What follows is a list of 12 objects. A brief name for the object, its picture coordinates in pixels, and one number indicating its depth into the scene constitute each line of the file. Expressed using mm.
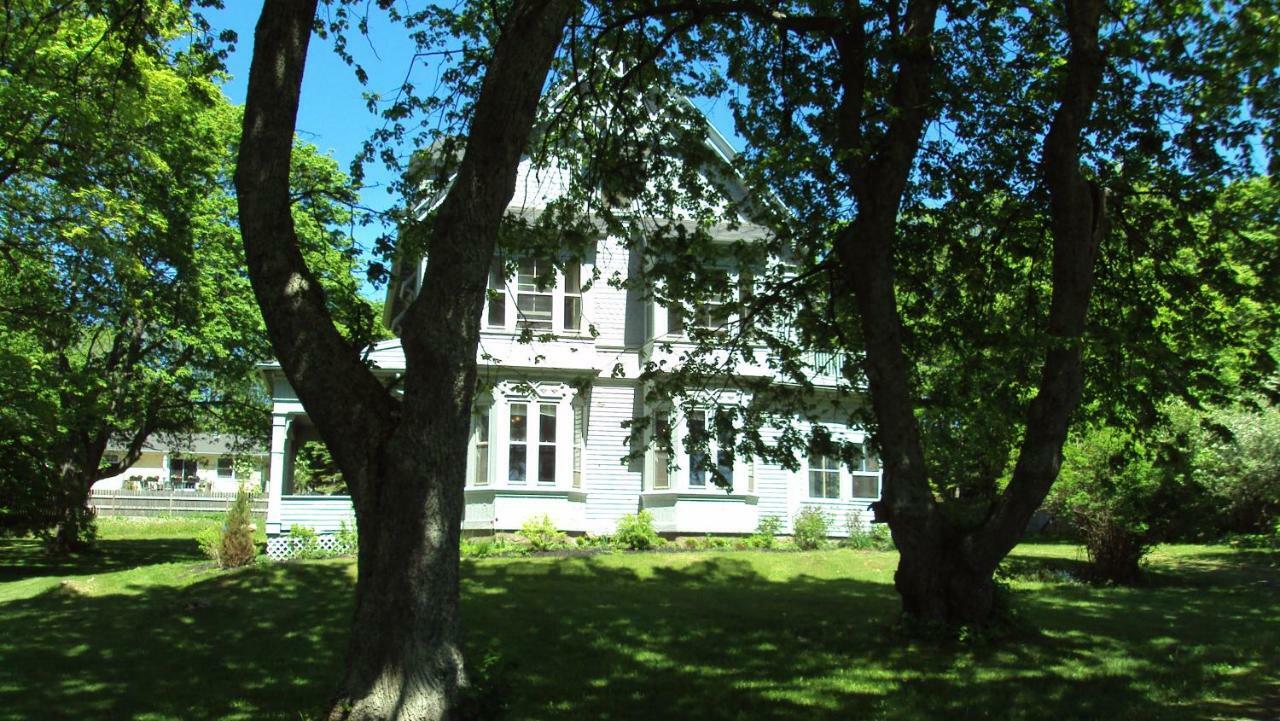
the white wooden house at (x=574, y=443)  21359
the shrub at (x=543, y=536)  20170
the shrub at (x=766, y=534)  21562
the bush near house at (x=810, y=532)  21609
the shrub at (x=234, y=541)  18078
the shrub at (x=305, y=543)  19875
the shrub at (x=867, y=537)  22109
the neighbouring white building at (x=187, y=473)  61188
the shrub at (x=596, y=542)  21000
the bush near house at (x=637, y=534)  20812
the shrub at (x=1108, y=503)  14938
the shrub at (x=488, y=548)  18953
